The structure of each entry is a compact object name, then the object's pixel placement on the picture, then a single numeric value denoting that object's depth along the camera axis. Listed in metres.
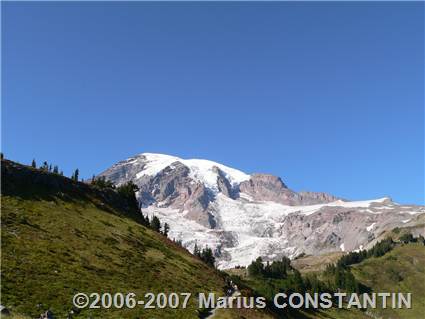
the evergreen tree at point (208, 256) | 165.12
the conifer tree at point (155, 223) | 136.65
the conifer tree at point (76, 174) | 111.75
